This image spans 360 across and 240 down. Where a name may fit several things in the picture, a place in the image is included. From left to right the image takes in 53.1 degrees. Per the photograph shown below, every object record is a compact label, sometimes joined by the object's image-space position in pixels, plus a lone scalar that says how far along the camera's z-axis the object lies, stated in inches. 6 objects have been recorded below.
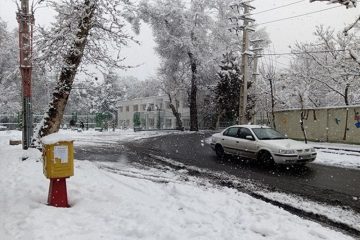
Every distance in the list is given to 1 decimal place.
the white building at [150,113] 1775.3
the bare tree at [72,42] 445.4
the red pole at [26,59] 450.0
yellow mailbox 236.6
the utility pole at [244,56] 895.7
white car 467.2
